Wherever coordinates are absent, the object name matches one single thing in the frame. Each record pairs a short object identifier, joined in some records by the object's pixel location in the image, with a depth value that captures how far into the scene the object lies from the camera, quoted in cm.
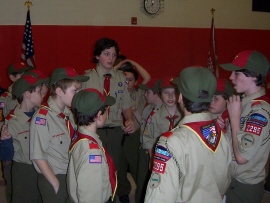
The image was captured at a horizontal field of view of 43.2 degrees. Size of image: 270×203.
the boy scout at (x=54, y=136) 238
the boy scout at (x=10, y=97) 388
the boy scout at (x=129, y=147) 421
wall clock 621
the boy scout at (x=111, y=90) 358
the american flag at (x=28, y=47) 537
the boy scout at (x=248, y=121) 223
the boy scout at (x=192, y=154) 167
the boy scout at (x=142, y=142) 360
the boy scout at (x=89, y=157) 201
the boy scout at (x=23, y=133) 282
